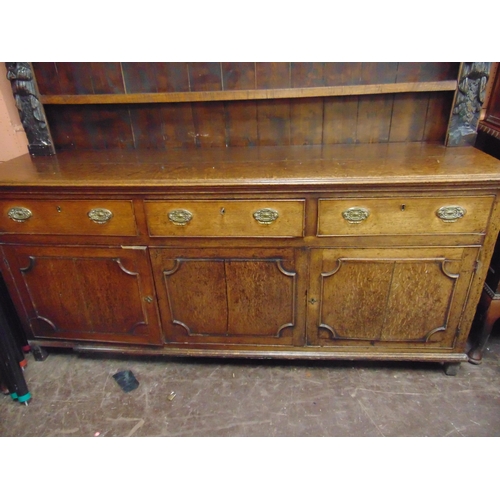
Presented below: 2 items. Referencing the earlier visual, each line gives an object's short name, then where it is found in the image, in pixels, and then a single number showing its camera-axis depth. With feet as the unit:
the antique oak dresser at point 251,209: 4.60
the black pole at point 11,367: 5.07
